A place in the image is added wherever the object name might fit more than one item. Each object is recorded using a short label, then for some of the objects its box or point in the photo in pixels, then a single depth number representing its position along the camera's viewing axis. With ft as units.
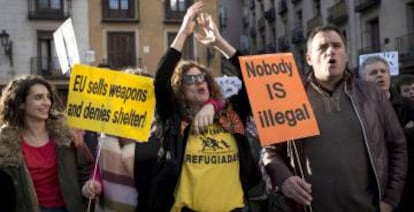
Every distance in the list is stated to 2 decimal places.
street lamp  80.18
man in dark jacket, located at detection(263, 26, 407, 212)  10.17
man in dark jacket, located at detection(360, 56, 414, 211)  13.03
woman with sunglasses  10.99
